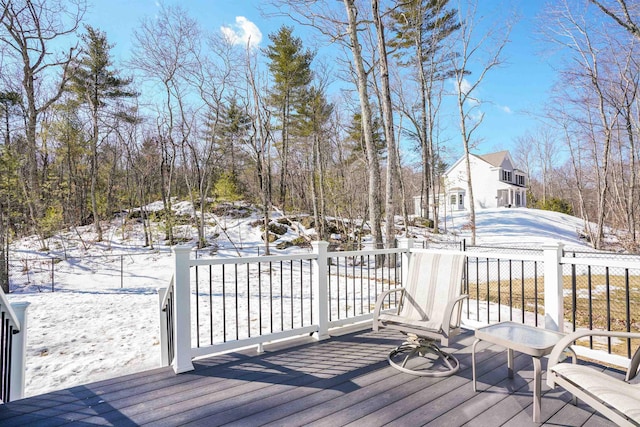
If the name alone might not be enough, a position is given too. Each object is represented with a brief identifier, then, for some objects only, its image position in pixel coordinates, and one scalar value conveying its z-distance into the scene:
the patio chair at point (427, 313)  2.49
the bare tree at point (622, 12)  7.55
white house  26.70
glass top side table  1.90
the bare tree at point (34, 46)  9.80
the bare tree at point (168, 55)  11.52
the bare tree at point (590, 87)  11.22
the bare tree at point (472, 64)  13.28
